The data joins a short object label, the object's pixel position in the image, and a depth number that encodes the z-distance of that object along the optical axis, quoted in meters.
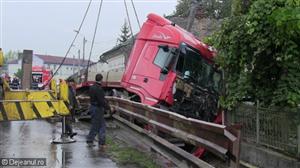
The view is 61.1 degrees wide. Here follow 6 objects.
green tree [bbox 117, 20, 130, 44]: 48.35
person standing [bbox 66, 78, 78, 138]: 6.73
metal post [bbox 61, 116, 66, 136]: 6.49
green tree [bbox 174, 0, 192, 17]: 30.72
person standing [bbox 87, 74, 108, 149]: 6.17
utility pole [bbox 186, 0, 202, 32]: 10.72
